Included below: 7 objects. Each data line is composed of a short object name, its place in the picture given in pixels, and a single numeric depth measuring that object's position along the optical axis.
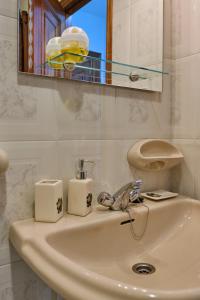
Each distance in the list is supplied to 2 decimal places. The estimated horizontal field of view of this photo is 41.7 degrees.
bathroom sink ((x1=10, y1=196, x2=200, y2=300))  0.41
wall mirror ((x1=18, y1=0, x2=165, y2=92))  0.73
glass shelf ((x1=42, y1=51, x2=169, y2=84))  0.77
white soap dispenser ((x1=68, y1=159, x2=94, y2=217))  0.73
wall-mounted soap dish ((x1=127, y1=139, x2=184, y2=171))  0.91
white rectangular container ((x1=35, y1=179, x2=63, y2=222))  0.67
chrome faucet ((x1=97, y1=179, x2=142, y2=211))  0.79
